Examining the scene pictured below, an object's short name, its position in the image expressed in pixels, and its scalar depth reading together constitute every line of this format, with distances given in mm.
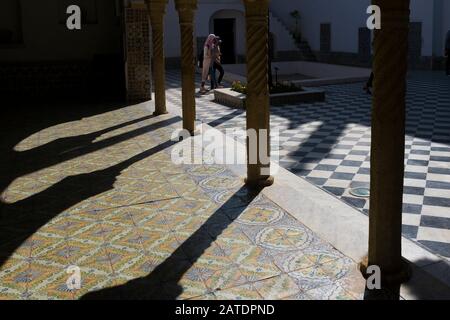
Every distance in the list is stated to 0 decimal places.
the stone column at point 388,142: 2691
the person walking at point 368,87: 11234
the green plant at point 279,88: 10690
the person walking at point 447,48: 13638
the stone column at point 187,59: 6996
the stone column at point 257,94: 4496
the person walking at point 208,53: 12102
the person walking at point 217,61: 12148
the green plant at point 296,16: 21344
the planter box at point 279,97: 10141
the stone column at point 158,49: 8344
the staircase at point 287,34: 21078
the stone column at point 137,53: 10266
